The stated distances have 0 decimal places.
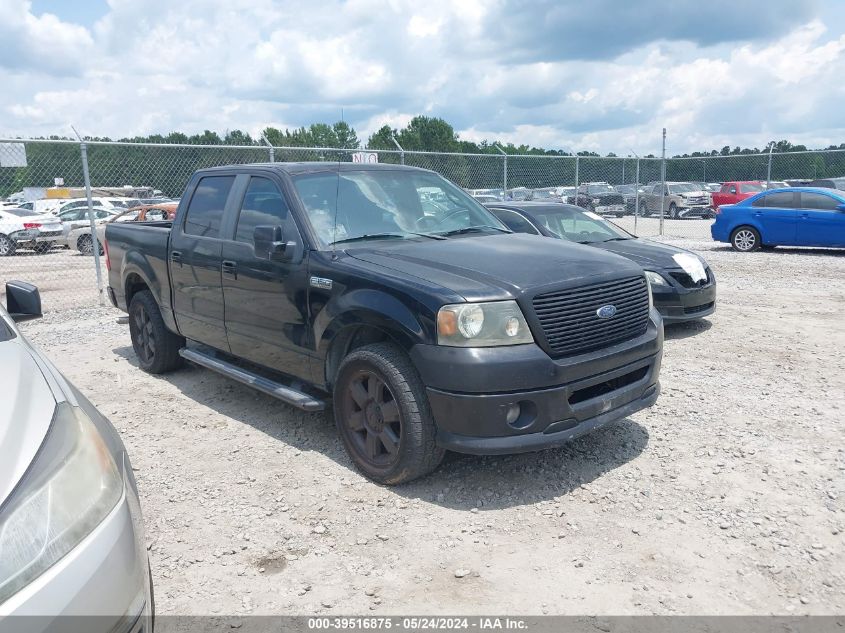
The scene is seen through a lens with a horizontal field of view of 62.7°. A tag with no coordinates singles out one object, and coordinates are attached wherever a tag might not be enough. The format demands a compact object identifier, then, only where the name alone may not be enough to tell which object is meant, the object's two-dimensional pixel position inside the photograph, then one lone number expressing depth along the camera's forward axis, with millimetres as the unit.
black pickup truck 3604
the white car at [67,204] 29731
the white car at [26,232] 20359
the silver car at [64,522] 1756
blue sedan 14141
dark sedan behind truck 7531
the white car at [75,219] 20375
